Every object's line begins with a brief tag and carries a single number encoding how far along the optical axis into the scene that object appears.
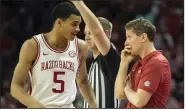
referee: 8.08
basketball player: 8.17
